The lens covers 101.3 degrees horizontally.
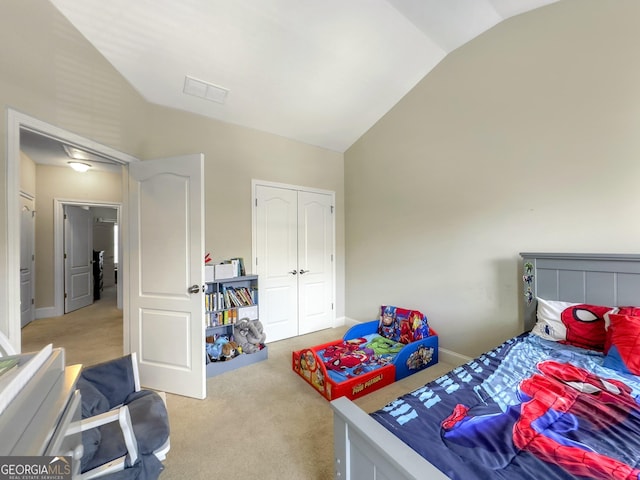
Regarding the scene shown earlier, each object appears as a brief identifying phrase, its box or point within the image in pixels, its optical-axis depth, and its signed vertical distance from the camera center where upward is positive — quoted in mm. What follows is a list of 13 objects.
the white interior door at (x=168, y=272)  2256 -247
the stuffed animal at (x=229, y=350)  2781 -1149
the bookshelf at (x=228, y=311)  2730 -769
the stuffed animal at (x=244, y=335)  2916 -1039
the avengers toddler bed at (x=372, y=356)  2244 -1164
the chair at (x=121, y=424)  1119 -940
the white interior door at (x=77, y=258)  4828 -232
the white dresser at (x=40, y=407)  520 -379
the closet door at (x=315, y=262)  3766 -288
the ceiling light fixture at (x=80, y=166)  4109 +1275
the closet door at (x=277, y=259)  3424 -222
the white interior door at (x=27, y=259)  4009 -198
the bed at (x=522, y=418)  846 -721
